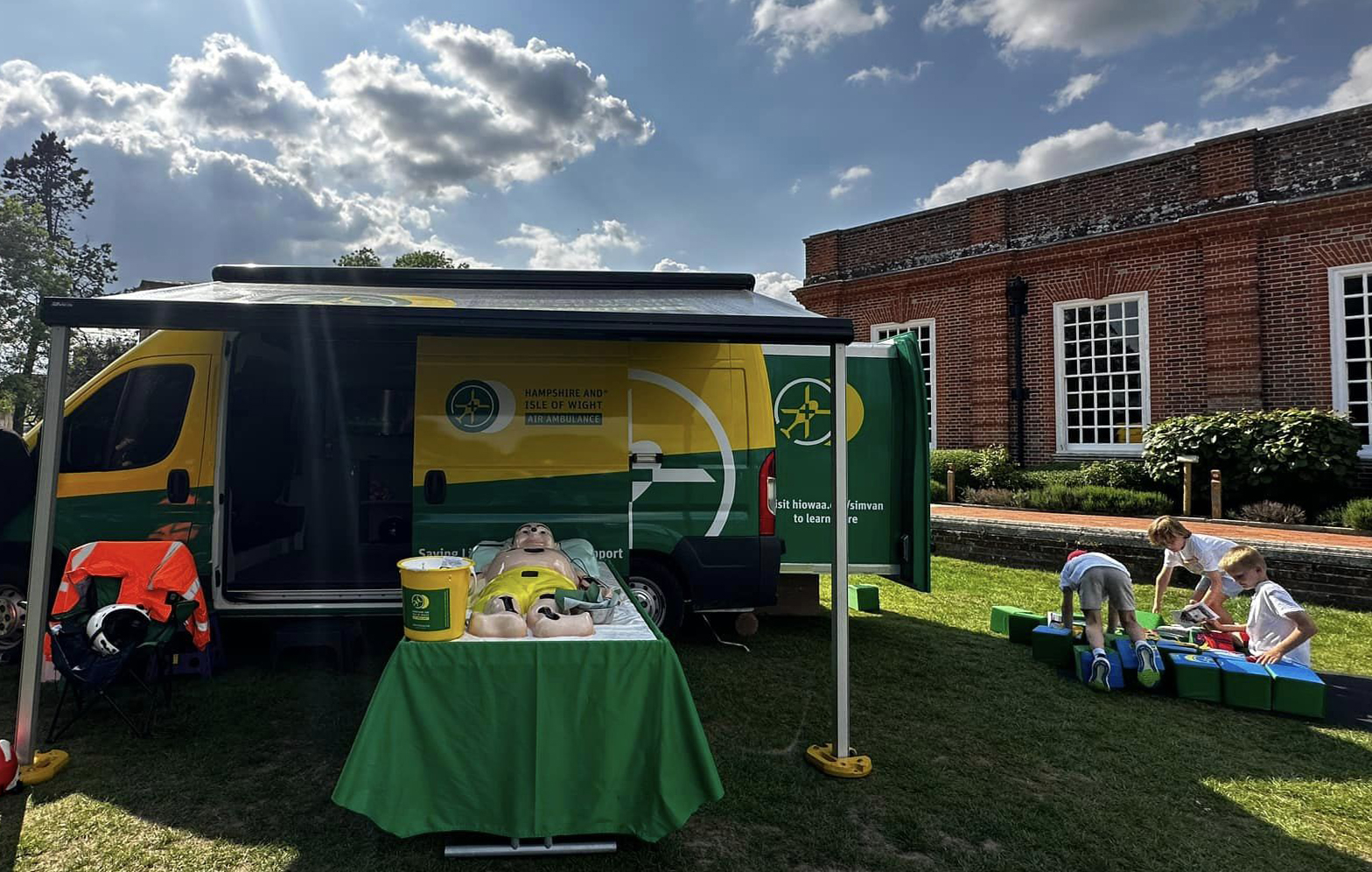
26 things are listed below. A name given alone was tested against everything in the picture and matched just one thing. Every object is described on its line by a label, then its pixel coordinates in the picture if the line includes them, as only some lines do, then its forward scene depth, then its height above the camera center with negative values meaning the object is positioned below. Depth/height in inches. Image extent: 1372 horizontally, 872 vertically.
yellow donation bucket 106.2 -21.3
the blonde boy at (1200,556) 198.7 -27.7
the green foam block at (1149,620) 208.1 -47.2
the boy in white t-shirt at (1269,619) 166.9 -38.4
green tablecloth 103.4 -41.8
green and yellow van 177.3 +1.4
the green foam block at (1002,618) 226.8 -50.8
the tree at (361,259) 1252.3 +364.6
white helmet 139.2 -34.0
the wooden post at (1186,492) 394.9 -16.2
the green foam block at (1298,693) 158.4 -52.2
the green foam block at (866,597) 245.6 -47.5
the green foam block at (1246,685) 163.6 -52.3
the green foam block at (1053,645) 194.9 -51.3
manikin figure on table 111.9 -23.3
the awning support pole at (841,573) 134.2 -21.7
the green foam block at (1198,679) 170.1 -52.7
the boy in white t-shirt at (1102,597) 178.9 -35.4
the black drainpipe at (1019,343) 535.5 +92.2
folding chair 136.0 -38.8
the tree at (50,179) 1193.4 +487.1
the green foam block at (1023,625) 219.3 -51.2
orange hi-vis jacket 151.6 -25.1
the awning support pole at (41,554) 125.2 -17.2
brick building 416.5 +122.2
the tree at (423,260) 1129.4 +336.3
